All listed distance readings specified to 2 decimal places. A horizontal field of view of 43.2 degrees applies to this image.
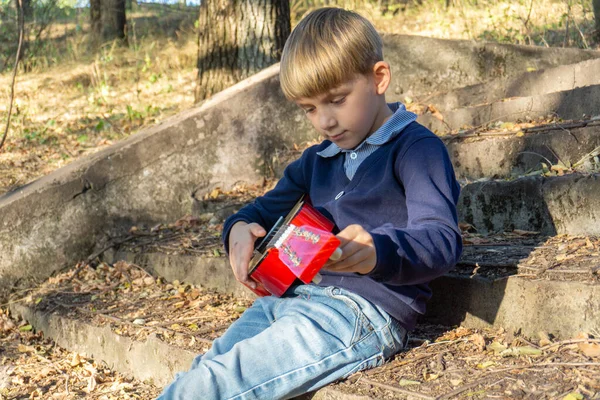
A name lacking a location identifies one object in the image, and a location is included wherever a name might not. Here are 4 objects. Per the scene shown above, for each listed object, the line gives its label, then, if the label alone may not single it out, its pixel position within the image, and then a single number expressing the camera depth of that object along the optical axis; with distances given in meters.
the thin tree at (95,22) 10.60
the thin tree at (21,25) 4.25
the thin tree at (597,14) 5.95
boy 2.33
